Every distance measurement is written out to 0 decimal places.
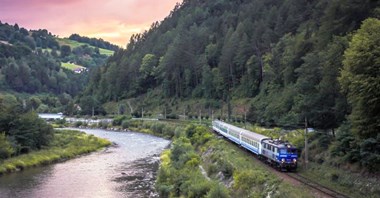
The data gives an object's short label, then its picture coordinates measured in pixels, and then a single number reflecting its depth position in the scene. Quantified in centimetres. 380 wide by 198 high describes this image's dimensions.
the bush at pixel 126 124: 13938
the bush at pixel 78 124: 15400
